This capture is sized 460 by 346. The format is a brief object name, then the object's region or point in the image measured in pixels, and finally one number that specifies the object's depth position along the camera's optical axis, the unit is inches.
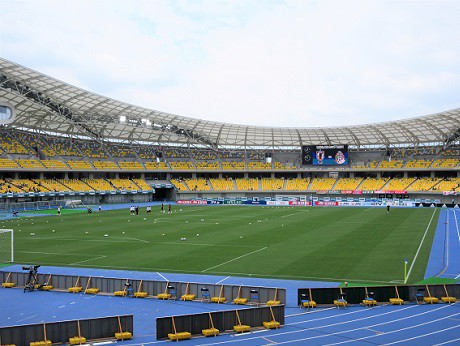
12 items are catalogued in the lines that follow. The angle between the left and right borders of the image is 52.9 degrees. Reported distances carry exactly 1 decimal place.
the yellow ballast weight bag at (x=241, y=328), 607.2
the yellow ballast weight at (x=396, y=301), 724.0
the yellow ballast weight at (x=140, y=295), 780.6
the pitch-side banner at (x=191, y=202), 3346.5
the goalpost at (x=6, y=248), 1132.6
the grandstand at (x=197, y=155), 2906.0
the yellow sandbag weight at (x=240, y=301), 735.1
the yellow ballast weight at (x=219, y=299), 748.0
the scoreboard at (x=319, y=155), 3639.3
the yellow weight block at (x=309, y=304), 715.4
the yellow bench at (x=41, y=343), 542.3
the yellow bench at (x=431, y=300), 727.7
